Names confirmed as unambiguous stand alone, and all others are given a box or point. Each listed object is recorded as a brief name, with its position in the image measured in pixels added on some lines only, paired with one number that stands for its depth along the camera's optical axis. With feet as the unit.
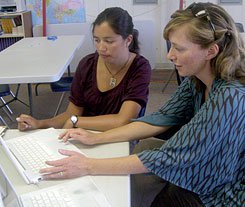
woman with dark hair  4.91
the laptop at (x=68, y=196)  2.86
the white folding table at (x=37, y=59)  6.37
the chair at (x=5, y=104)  9.21
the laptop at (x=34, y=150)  3.38
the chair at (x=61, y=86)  9.58
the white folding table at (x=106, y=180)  2.97
